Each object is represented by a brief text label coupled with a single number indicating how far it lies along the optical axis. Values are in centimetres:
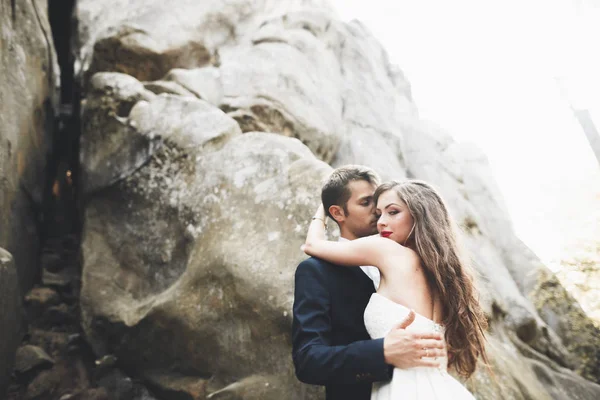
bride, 203
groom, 196
